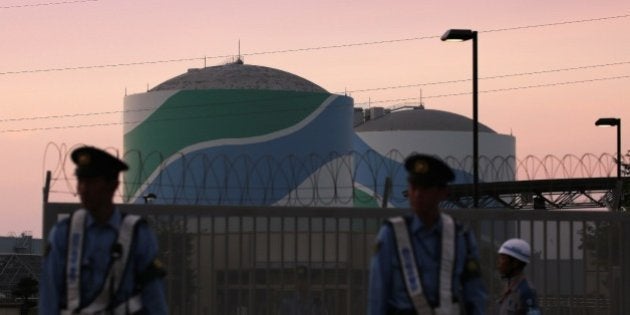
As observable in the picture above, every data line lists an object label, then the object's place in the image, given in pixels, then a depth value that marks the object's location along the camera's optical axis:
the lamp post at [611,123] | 44.04
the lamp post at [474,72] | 31.80
